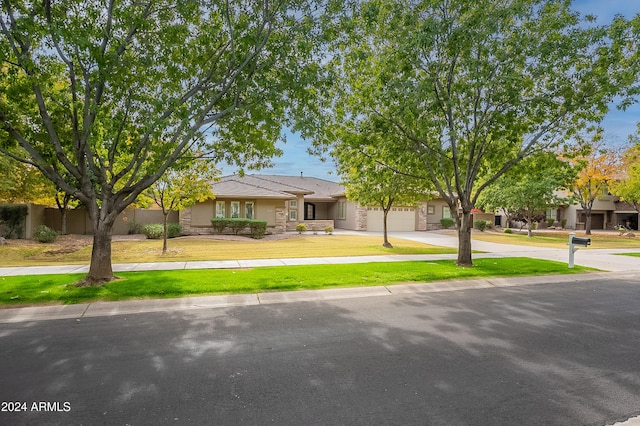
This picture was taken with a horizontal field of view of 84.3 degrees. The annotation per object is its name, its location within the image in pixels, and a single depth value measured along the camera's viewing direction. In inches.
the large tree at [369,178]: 496.7
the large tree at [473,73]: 392.2
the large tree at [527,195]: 1082.1
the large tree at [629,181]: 1111.0
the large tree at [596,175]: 1230.3
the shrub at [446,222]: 1428.4
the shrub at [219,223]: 989.7
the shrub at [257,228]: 978.1
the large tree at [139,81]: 309.9
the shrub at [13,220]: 769.6
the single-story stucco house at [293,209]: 1029.8
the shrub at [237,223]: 992.2
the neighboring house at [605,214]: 1838.1
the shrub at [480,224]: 1393.9
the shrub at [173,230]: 937.5
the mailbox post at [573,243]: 502.8
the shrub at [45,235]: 738.1
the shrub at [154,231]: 877.2
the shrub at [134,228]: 972.6
